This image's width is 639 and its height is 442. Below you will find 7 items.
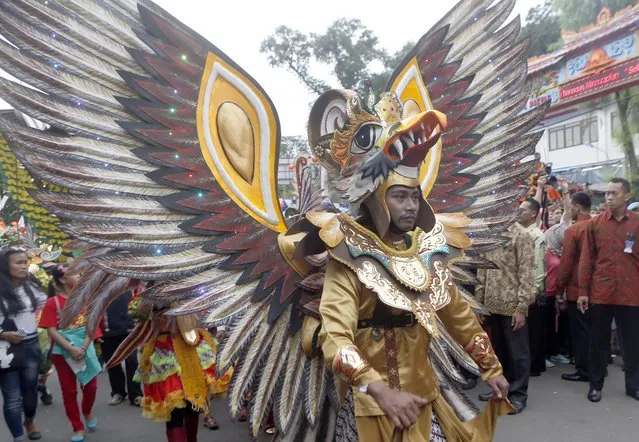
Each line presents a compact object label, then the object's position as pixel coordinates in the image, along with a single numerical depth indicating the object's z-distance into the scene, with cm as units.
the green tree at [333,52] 2936
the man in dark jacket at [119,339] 559
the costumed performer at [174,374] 354
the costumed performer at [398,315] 210
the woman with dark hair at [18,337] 427
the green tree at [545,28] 2784
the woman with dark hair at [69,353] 450
